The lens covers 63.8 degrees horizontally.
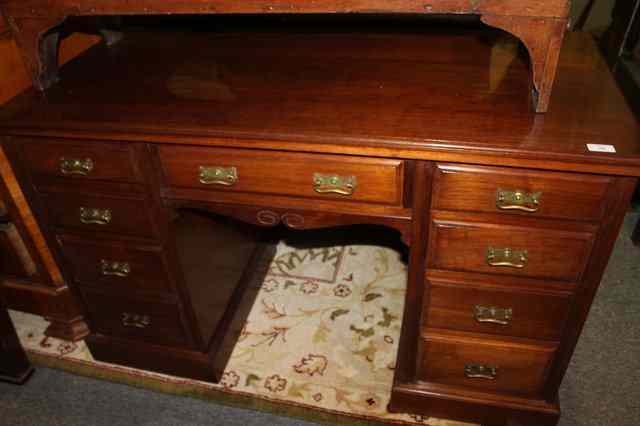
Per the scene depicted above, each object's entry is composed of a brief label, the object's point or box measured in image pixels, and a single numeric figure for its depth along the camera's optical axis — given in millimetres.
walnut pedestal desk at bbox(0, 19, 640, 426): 1100
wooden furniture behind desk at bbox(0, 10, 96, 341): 1540
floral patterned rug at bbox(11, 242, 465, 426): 1704
